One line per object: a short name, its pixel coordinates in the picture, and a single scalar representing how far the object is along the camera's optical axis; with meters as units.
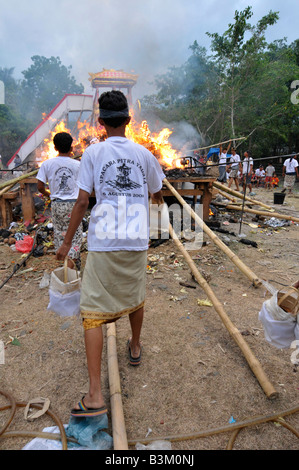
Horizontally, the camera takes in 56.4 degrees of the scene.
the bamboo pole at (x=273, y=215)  5.66
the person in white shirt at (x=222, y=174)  14.16
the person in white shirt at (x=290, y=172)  12.41
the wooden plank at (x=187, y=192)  6.57
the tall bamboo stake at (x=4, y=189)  6.22
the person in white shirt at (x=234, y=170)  12.57
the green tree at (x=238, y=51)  17.28
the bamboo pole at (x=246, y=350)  2.26
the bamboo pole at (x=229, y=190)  7.06
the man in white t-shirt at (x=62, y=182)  3.65
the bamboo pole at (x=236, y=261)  3.95
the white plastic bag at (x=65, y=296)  2.35
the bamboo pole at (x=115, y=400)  1.77
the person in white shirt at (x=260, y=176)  18.72
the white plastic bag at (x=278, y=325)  1.90
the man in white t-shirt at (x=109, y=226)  2.01
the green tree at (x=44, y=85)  46.66
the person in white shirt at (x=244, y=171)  13.18
